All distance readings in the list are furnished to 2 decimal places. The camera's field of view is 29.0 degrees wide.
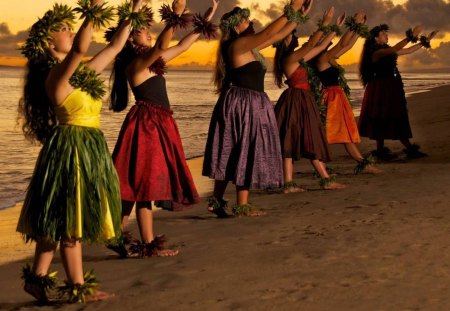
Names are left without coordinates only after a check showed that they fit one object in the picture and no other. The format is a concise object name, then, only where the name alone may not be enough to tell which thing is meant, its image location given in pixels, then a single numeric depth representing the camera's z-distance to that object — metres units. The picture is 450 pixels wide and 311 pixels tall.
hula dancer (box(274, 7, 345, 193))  8.74
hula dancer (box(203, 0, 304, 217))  7.08
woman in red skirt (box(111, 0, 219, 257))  5.82
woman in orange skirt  9.92
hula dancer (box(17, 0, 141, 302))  4.46
